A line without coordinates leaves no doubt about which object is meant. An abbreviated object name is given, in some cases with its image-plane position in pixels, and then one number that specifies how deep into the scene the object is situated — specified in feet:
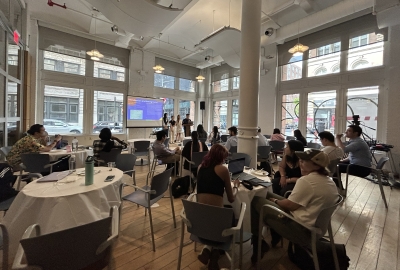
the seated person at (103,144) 12.56
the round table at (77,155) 11.34
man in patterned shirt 10.85
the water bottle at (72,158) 10.94
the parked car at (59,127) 24.64
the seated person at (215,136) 20.66
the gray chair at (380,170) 11.18
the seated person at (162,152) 14.33
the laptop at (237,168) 8.11
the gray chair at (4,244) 4.67
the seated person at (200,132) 22.97
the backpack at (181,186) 11.73
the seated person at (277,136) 19.80
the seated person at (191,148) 12.78
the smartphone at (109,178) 6.96
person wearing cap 5.46
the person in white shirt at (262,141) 16.46
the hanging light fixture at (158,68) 24.86
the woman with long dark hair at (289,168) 8.91
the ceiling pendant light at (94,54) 20.44
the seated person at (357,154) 12.29
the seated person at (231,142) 15.93
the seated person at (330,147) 11.80
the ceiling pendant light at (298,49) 17.60
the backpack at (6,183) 7.28
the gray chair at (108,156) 12.55
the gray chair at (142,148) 17.16
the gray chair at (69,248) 3.29
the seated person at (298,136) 17.76
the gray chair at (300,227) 5.18
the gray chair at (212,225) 4.71
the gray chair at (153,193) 7.34
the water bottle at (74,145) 12.88
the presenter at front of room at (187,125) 31.04
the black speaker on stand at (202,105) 37.33
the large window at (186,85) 36.75
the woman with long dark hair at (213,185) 6.02
